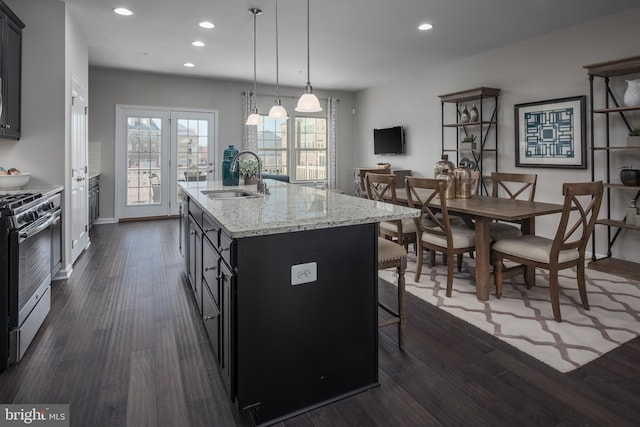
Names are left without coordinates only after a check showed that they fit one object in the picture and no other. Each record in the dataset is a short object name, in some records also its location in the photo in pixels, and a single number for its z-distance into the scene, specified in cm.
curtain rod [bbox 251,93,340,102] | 773
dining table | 275
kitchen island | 150
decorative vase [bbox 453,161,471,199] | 357
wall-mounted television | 716
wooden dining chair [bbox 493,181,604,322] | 250
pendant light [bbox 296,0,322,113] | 299
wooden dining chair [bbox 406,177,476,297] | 300
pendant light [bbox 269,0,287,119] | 361
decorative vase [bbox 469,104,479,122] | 536
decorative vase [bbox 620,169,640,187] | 362
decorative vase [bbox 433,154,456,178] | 357
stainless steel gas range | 195
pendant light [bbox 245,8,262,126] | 392
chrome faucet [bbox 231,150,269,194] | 286
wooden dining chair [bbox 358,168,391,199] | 621
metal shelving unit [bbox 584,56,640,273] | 364
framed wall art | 432
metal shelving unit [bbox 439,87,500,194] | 521
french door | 677
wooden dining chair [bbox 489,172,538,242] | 314
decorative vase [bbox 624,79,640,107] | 357
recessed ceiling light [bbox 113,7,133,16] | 389
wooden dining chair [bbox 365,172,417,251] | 339
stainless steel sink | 305
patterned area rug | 220
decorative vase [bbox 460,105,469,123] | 550
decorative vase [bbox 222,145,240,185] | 363
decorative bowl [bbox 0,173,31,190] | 294
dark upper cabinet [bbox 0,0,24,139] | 294
